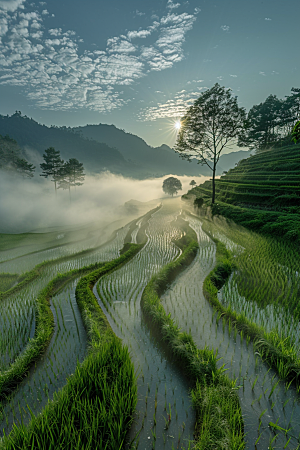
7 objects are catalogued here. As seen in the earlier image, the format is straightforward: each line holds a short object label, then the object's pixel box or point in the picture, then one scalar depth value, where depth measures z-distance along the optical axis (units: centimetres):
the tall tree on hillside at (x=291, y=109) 3972
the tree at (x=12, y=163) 3941
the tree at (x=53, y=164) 4041
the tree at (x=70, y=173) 4228
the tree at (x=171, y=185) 6103
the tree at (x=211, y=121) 2066
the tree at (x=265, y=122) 4041
